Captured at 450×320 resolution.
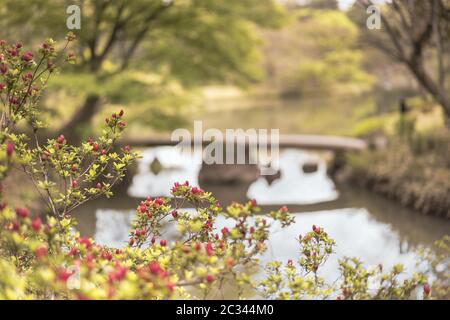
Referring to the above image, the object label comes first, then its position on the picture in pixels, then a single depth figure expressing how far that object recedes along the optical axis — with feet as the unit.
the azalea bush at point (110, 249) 7.74
